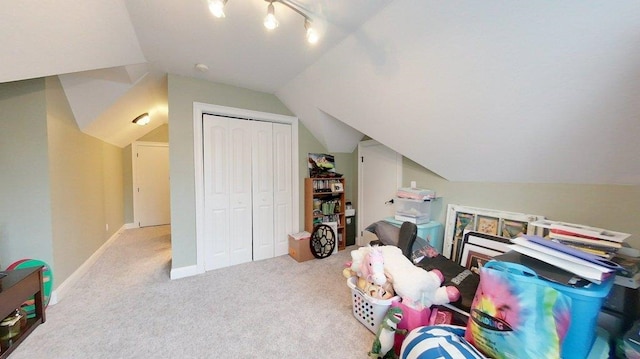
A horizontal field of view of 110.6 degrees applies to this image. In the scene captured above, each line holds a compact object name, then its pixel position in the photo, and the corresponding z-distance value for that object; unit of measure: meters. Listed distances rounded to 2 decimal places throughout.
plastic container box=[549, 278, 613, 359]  1.06
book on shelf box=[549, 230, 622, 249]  1.30
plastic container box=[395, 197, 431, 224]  2.55
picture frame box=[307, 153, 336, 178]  3.57
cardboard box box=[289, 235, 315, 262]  3.13
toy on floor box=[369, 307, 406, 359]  1.44
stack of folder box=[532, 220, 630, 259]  1.31
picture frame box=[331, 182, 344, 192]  3.53
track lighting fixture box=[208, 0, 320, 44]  1.32
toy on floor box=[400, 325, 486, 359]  1.04
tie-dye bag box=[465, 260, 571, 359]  0.97
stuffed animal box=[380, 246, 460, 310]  1.55
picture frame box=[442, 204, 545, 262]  1.93
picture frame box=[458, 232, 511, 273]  1.98
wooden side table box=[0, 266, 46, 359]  1.51
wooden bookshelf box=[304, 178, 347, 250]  3.44
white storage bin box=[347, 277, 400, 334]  1.65
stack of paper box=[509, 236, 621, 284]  1.07
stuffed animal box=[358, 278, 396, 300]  1.69
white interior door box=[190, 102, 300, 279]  2.79
